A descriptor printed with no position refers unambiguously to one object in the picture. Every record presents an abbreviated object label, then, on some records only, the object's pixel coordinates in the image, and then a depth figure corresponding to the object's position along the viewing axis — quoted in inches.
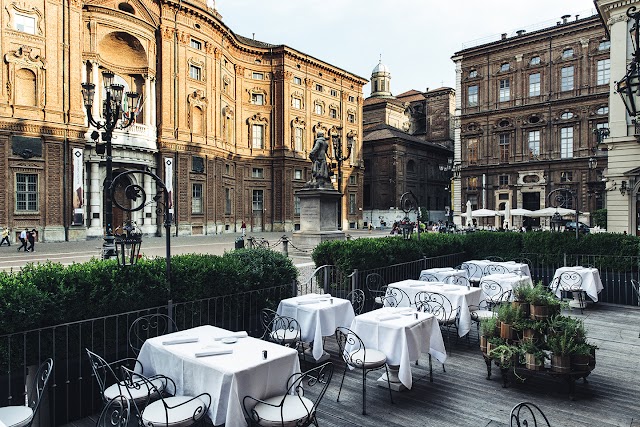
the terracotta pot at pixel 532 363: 237.3
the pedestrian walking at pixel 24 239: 885.8
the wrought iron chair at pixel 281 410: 169.5
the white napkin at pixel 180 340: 210.2
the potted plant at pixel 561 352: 233.5
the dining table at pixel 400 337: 239.8
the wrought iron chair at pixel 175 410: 166.9
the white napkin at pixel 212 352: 190.2
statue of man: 729.0
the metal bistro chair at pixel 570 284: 444.8
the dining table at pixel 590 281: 444.1
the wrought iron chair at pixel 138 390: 185.8
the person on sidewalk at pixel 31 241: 894.0
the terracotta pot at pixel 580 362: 235.3
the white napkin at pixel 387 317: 258.5
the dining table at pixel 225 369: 174.2
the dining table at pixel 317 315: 287.7
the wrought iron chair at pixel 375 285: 416.6
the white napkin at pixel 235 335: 220.5
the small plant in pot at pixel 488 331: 258.5
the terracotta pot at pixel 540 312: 252.2
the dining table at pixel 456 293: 325.7
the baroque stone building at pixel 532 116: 1621.6
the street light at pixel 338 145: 896.1
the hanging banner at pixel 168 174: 1323.8
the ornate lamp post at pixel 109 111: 428.1
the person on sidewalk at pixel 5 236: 997.2
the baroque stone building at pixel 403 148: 2295.8
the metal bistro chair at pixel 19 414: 166.7
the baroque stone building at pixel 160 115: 1075.9
